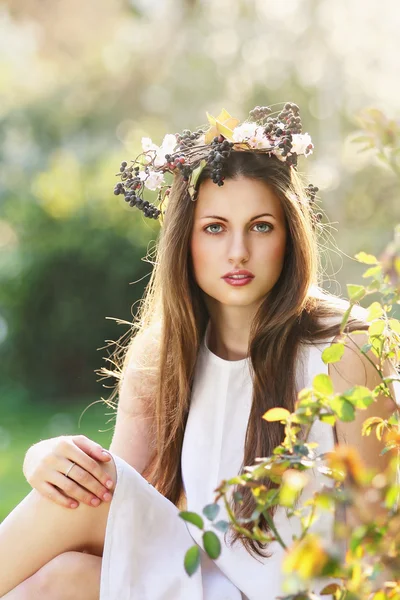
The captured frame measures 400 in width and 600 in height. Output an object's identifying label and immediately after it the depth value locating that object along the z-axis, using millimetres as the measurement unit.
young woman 3102
